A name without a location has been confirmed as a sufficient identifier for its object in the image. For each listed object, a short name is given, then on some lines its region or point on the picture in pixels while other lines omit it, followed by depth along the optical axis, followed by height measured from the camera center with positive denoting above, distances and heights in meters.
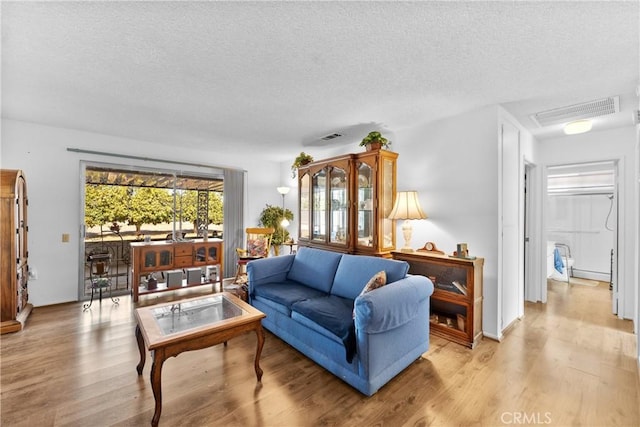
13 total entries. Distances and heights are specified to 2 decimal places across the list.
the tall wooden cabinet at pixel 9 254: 2.91 -0.45
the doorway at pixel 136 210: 4.17 +0.05
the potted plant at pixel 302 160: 4.35 +0.85
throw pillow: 2.23 -0.57
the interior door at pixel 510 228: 2.99 -0.16
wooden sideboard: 4.06 -0.79
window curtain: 5.27 -0.05
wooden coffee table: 1.70 -0.86
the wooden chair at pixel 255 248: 4.79 -0.61
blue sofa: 1.93 -0.82
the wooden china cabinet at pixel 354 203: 3.38 +0.15
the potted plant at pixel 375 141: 3.35 +0.89
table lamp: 3.18 +0.03
